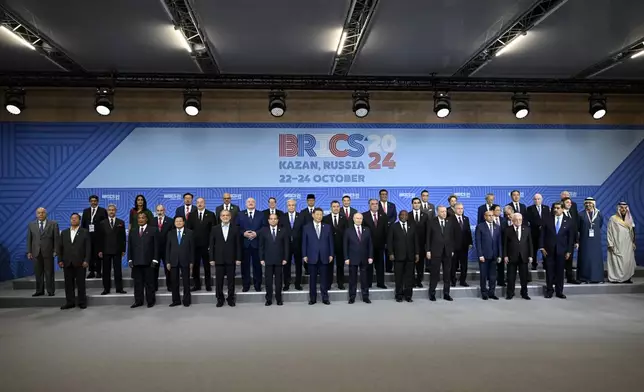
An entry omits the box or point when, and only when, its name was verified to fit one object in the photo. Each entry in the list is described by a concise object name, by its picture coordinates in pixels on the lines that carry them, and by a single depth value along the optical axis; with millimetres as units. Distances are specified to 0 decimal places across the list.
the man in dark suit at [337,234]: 7484
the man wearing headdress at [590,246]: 7699
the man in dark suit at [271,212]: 7375
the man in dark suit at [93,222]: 7586
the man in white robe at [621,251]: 7801
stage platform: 6891
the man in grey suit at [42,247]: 6992
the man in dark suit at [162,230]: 7008
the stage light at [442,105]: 8883
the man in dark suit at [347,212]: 7559
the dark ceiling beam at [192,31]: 5695
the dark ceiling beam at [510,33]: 5758
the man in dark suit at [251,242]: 7277
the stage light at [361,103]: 8805
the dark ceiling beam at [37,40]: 5945
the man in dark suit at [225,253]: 6730
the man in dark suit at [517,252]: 7004
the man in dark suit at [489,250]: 7059
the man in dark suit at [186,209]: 7483
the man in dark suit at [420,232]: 7605
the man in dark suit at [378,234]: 7566
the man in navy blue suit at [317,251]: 6832
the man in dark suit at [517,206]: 8119
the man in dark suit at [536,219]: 7734
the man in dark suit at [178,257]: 6676
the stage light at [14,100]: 8180
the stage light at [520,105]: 9109
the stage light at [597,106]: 9154
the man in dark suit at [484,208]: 8012
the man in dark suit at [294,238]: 7402
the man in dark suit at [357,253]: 6875
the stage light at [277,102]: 8664
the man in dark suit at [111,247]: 7055
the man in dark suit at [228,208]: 7373
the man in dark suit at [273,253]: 6781
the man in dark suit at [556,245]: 7176
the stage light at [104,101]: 8227
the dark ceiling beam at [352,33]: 5771
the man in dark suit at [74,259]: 6605
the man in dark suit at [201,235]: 7324
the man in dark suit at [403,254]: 6965
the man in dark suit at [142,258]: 6621
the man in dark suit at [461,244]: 7477
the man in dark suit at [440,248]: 7027
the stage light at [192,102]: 8461
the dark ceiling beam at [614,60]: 7330
